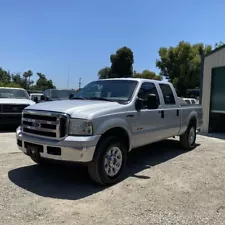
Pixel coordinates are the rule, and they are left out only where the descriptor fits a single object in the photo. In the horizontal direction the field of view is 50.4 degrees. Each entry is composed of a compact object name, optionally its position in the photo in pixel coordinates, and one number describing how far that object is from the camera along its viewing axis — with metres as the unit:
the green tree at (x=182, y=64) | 30.79
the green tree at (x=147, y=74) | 39.43
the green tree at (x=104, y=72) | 40.01
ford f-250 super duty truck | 3.82
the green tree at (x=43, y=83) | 56.53
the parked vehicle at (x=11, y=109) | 9.28
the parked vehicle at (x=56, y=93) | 14.39
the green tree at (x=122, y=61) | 37.51
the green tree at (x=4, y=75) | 46.53
